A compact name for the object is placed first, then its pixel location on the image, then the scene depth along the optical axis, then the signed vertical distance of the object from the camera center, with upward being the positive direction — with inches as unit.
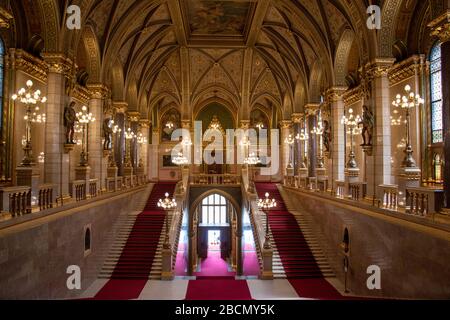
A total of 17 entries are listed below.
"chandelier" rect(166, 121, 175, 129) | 1428.5 +172.2
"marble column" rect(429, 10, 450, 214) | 333.4 +81.4
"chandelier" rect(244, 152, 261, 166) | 1152.6 +27.5
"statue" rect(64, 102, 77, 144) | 525.3 +69.6
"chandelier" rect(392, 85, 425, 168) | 433.4 +23.4
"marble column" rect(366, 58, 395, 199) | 507.2 +53.9
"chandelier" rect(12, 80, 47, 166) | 413.4 +42.2
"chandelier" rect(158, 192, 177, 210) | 753.0 -78.9
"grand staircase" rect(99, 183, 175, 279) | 597.6 -149.5
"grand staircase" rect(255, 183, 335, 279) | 611.8 -152.0
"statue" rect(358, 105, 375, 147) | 525.3 +61.7
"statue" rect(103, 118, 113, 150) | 722.8 +71.7
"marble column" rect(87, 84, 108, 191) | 690.8 +73.2
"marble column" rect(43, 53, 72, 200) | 502.3 +61.0
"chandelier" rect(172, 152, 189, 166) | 1323.8 +32.3
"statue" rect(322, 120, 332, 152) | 721.6 +64.9
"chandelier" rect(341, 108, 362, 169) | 607.8 +82.0
